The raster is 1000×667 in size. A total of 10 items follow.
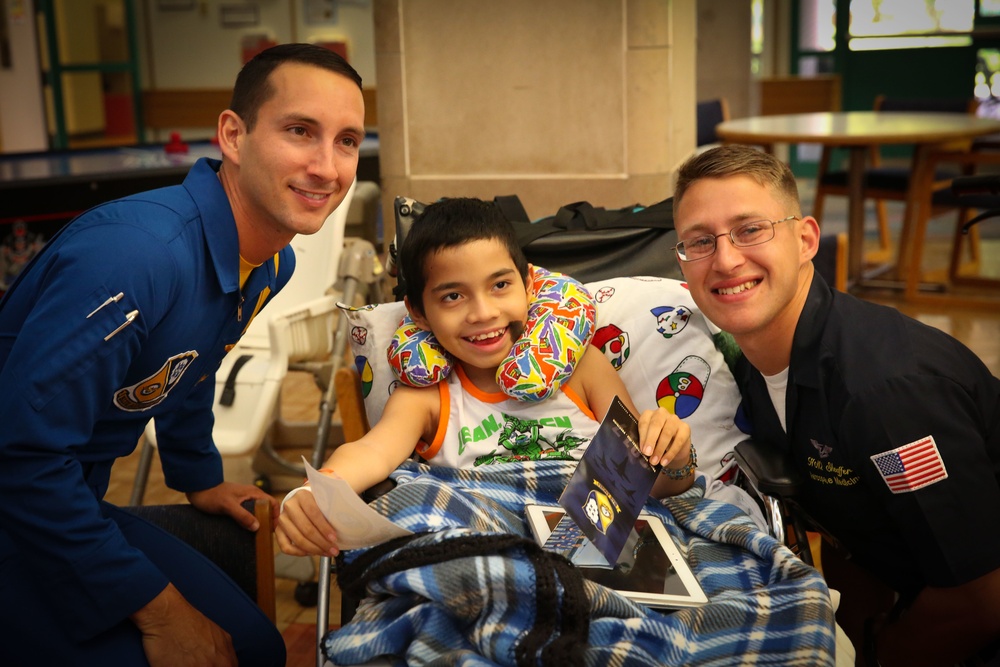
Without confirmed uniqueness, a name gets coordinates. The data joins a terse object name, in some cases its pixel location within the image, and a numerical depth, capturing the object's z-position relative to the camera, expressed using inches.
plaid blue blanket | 55.3
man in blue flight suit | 60.2
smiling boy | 77.9
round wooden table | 216.7
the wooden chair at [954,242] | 225.6
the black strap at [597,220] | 98.9
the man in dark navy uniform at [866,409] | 65.2
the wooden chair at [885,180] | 243.9
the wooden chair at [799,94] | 406.3
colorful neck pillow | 78.2
